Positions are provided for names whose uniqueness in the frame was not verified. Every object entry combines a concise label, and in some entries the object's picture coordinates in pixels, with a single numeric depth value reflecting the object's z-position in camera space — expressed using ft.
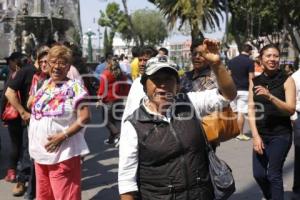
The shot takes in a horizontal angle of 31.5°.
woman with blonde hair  14.52
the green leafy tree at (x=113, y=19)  258.10
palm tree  116.78
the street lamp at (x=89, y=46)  134.66
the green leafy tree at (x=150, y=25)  263.70
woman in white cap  9.86
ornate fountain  85.47
